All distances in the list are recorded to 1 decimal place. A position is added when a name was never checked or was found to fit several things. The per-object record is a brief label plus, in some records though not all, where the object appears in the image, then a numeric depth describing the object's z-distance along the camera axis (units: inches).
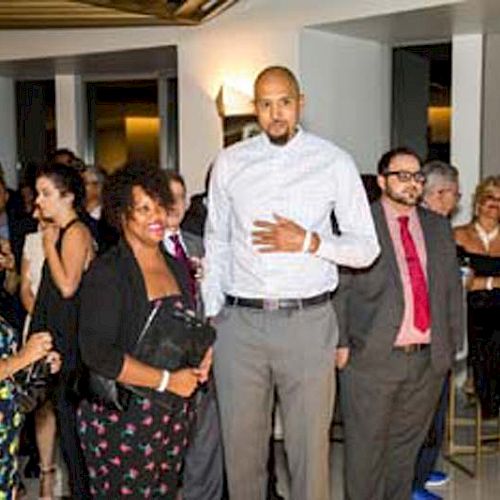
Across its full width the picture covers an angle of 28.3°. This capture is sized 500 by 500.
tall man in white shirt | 135.2
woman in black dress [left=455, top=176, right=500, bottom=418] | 200.7
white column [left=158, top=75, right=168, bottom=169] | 375.2
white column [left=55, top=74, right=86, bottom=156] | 383.2
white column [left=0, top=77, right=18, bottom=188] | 407.8
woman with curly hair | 117.7
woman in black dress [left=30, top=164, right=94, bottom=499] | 160.7
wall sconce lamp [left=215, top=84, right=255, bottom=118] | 263.2
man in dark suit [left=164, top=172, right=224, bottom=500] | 156.1
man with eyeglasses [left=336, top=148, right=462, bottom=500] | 154.5
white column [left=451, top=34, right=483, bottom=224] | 270.5
